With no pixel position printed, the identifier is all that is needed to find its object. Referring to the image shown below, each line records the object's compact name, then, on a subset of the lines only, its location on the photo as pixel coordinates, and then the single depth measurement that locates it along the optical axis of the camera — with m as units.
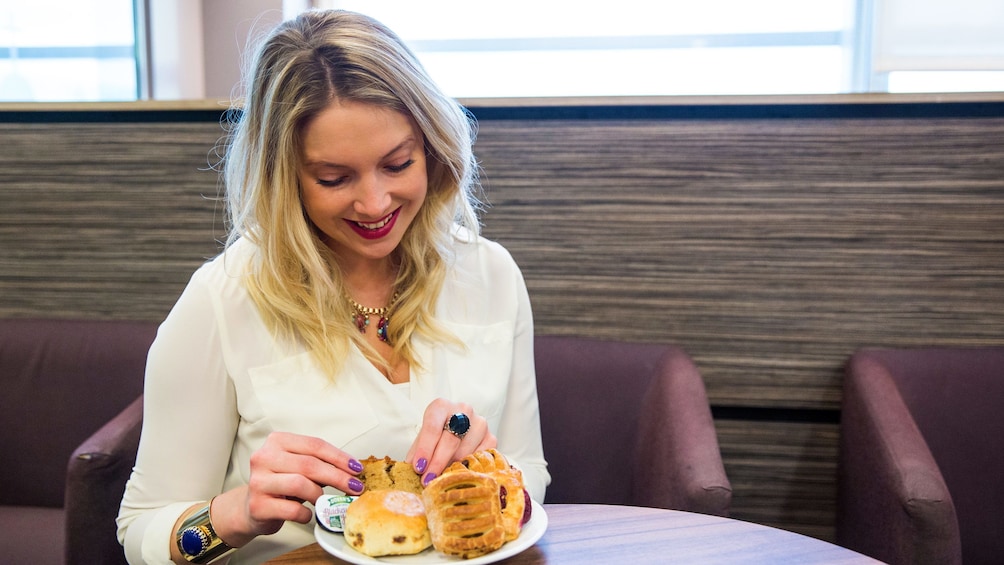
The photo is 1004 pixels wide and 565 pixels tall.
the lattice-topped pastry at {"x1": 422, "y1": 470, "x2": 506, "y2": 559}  0.80
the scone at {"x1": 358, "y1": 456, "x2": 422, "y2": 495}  0.91
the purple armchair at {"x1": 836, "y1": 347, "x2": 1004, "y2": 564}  1.50
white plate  0.80
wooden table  0.87
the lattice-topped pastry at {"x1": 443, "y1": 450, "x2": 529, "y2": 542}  0.84
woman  1.12
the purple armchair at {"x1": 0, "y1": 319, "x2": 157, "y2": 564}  1.83
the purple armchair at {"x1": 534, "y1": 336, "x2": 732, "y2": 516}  1.65
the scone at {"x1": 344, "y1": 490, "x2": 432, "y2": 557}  0.81
